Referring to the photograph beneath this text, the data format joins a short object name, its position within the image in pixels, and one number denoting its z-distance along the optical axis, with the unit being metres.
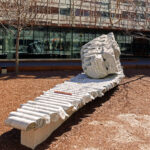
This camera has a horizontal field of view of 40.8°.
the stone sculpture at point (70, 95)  4.73
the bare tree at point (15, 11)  12.33
